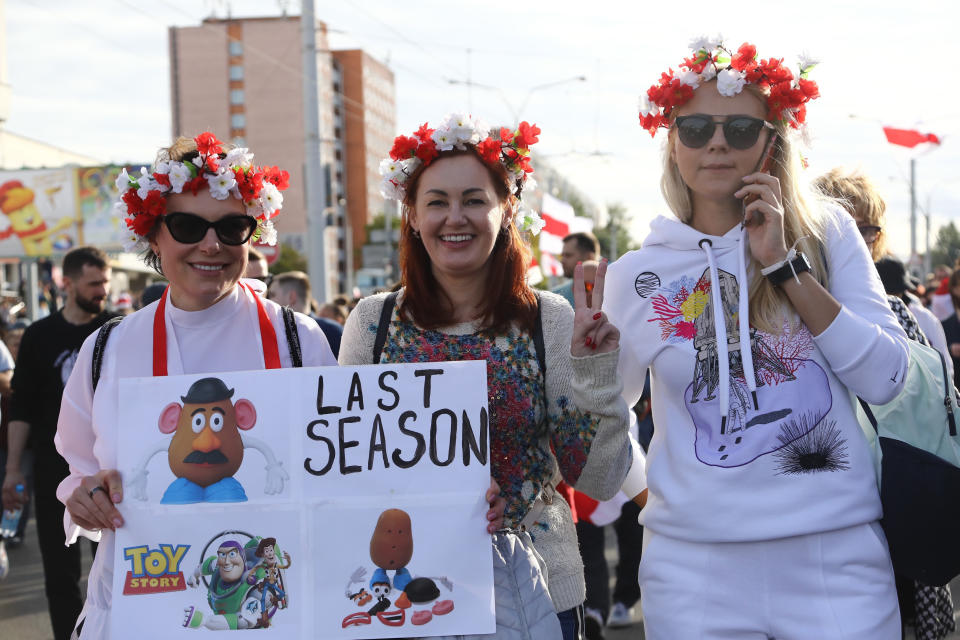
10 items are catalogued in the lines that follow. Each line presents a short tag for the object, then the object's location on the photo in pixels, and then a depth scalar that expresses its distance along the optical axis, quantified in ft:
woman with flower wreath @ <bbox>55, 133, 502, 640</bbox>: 10.00
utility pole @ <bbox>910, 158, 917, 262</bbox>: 127.24
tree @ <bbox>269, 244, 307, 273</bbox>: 230.48
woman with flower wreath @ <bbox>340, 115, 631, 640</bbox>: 9.21
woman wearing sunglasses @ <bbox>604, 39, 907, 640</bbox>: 8.95
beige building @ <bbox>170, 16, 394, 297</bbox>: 286.05
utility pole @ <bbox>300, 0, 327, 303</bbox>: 53.57
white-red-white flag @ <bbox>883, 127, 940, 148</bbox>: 45.59
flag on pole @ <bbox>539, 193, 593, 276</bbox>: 52.65
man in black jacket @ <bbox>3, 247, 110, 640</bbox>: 19.08
